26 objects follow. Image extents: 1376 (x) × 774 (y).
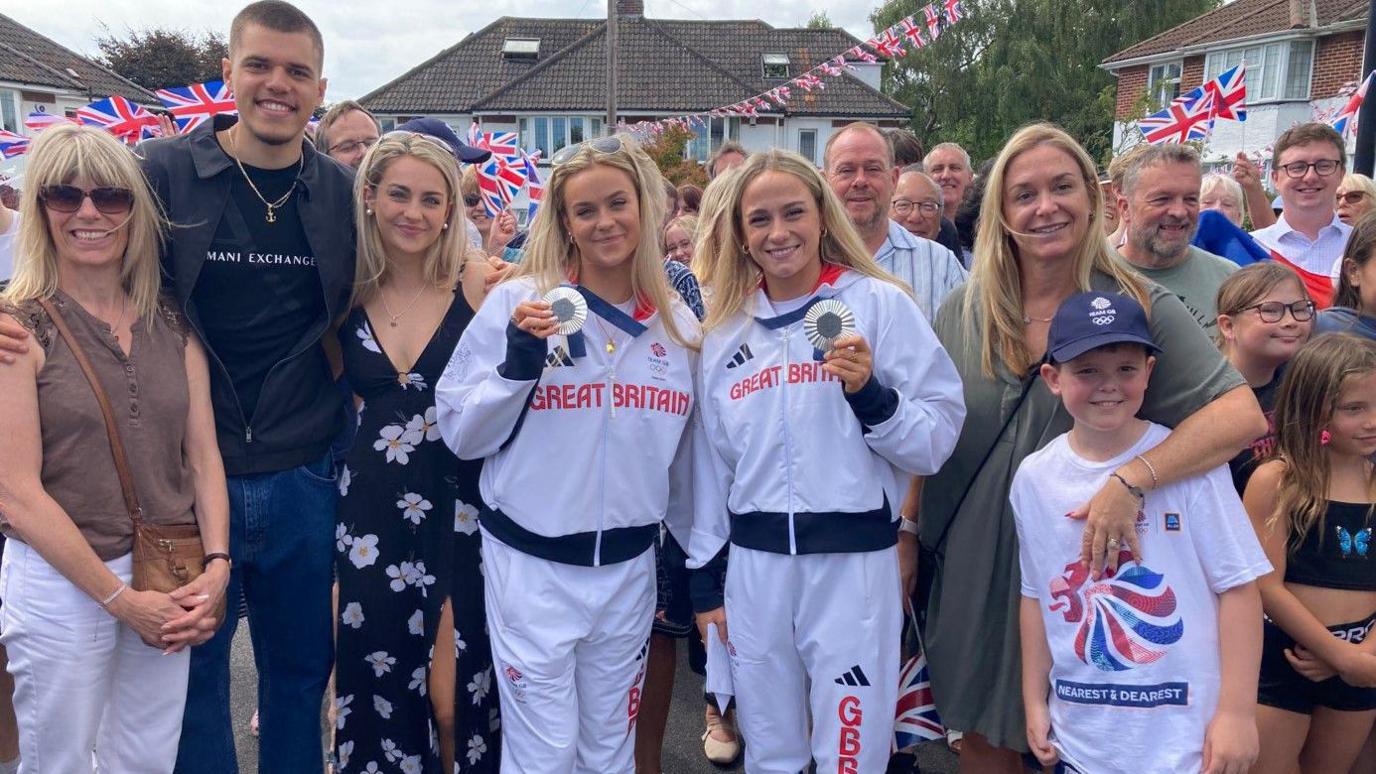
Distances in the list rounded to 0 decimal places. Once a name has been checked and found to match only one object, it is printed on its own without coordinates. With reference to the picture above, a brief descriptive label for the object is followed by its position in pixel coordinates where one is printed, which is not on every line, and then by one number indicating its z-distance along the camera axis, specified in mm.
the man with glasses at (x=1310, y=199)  4801
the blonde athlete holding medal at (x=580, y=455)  2723
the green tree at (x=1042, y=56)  33875
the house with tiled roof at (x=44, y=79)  27344
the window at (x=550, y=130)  38719
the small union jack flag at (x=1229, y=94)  8023
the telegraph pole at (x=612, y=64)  19466
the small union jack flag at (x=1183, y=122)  7797
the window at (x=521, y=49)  42562
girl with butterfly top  2635
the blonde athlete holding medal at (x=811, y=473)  2617
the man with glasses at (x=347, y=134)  5195
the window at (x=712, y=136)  37594
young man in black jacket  2965
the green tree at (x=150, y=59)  39500
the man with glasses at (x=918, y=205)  5078
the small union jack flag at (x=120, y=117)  8281
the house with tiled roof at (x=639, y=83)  38750
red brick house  25531
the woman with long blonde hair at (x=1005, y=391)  2650
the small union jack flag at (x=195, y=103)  7668
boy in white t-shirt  2316
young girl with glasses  3023
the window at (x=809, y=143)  40500
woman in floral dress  3018
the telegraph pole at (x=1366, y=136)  7720
